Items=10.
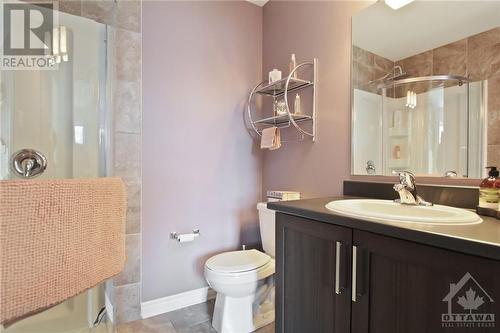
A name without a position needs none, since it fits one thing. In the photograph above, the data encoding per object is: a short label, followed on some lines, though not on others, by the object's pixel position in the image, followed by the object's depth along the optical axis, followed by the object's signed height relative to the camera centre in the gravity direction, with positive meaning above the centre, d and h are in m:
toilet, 1.45 -0.75
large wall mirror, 1.03 +0.36
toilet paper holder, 1.79 -0.53
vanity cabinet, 0.62 -0.36
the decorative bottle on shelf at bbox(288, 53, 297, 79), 1.79 +0.71
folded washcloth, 1.87 +0.18
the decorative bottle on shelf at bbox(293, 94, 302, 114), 1.81 +0.41
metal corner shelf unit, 1.72 +0.52
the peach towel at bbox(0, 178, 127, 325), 0.55 -0.20
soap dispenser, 0.88 -0.10
